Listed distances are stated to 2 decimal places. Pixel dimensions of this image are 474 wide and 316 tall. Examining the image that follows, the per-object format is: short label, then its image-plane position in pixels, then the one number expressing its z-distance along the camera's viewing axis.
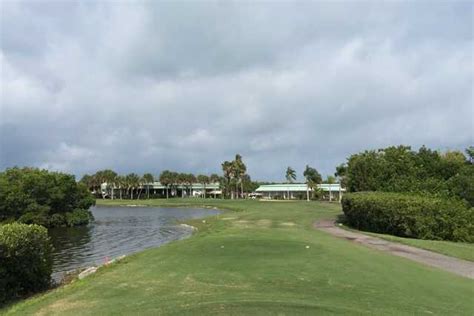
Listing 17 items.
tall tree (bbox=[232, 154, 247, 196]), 130.12
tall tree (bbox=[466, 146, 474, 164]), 46.08
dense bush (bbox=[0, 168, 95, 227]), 46.78
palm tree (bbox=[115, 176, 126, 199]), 143.00
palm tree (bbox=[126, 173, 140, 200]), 142.88
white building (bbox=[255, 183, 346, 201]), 115.69
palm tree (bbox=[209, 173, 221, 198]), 152.00
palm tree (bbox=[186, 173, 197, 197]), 149.77
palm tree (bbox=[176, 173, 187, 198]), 147.34
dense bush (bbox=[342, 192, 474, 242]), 26.25
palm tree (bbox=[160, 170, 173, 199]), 144.62
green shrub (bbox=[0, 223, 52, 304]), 12.01
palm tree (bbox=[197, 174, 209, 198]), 150.88
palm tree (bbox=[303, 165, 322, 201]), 122.85
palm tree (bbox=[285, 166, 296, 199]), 147.75
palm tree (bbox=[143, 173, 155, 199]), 148.12
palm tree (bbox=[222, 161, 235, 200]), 131.38
